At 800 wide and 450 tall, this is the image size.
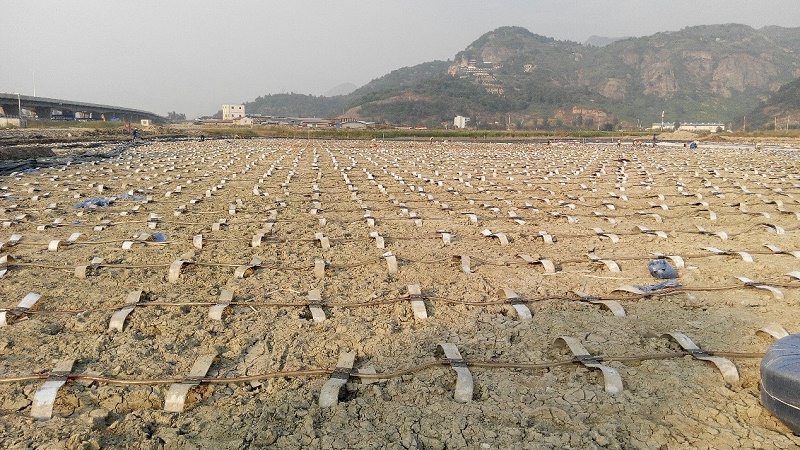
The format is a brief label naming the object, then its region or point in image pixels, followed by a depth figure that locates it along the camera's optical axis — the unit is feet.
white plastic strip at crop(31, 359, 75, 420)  8.43
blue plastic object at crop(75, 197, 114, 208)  25.98
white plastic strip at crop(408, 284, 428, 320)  12.39
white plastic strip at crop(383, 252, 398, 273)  15.89
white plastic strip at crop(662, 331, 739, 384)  9.51
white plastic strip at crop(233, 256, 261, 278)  15.08
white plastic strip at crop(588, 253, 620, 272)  16.20
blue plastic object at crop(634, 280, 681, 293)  14.20
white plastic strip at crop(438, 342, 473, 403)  8.97
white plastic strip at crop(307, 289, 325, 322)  12.17
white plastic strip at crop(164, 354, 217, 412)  8.71
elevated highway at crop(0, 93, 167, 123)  158.10
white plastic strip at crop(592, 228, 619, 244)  20.28
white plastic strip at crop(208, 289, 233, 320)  12.21
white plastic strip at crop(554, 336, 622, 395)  9.21
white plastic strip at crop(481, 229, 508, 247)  19.48
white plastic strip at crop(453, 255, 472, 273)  15.83
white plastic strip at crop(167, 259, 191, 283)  14.60
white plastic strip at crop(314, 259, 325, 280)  15.29
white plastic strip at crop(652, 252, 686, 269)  16.63
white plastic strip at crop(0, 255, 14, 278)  14.89
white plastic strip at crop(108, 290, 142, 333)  11.48
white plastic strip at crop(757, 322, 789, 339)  10.89
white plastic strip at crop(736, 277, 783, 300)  13.70
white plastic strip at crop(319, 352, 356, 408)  8.80
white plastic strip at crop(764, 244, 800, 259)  17.77
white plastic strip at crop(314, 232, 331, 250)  18.54
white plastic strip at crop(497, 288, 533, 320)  12.45
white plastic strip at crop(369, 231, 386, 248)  18.77
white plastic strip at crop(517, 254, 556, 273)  16.03
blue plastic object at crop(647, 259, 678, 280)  15.66
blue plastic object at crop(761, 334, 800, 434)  7.74
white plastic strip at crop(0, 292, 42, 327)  11.59
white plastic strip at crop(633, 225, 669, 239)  20.86
